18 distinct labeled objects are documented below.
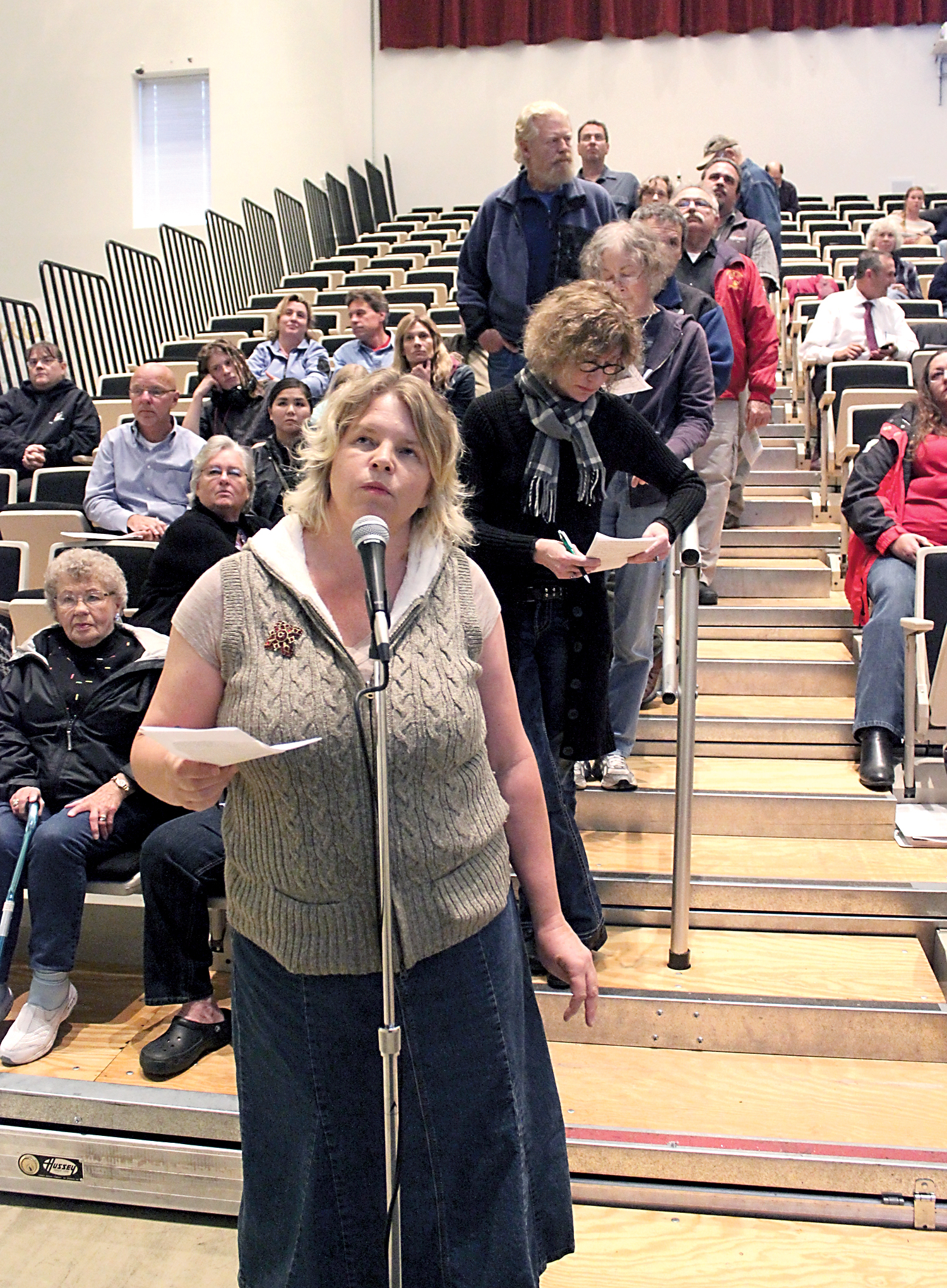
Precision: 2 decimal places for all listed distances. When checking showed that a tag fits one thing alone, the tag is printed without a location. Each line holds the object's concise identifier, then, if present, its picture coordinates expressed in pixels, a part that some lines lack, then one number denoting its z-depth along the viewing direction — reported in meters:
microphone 1.04
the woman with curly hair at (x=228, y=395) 4.25
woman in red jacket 2.95
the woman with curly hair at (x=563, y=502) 1.94
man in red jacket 3.70
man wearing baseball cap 5.78
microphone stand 1.05
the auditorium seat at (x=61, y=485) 4.27
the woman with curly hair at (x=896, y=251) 6.22
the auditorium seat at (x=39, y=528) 3.73
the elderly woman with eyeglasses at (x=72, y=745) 2.32
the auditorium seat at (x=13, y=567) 3.42
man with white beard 2.96
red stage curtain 11.16
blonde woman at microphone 1.14
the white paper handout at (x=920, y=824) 2.71
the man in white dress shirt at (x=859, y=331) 4.90
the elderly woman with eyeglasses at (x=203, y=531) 2.80
